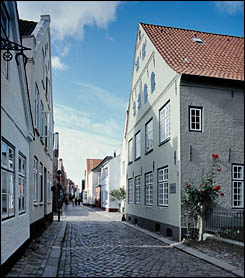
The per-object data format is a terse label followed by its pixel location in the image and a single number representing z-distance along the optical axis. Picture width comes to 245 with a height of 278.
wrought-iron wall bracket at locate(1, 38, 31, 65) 6.47
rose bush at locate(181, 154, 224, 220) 11.13
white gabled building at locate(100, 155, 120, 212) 35.25
